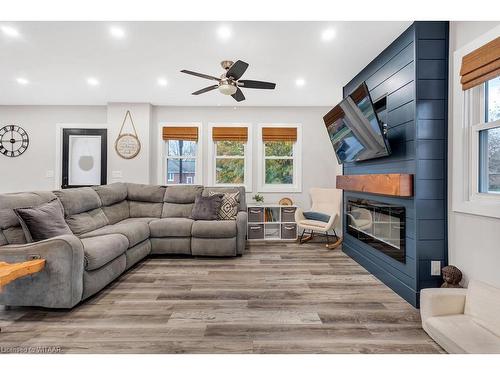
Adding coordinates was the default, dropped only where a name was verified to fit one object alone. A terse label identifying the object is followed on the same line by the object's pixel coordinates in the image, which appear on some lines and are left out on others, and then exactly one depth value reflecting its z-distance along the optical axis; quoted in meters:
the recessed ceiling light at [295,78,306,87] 3.65
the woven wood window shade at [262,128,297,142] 4.96
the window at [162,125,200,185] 5.07
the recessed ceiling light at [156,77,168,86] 3.65
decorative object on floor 2.02
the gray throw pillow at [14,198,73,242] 2.24
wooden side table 1.66
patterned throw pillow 3.92
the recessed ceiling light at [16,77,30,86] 3.69
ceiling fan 2.64
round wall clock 4.95
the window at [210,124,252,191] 5.04
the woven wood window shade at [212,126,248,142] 4.95
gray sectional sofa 2.01
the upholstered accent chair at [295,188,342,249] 4.08
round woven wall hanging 4.79
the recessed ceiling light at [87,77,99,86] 3.68
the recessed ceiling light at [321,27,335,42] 2.40
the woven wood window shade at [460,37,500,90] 1.71
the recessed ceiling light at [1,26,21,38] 2.42
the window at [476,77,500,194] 1.90
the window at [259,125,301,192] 4.99
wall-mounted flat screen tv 2.41
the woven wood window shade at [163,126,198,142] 4.95
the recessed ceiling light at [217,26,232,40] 2.38
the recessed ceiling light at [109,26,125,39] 2.39
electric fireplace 2.49
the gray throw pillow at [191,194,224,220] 3.87
